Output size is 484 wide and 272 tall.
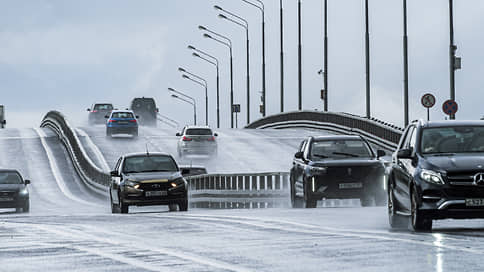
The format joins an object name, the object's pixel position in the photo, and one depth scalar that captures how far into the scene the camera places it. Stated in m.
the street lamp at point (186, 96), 109.30
